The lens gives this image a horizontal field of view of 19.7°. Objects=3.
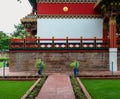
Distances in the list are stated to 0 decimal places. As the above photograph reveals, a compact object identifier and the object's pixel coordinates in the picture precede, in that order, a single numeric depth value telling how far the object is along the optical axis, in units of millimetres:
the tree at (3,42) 61703
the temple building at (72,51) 19656
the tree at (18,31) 64144
